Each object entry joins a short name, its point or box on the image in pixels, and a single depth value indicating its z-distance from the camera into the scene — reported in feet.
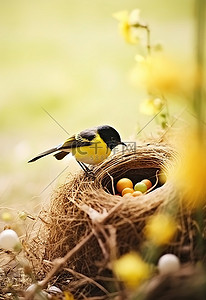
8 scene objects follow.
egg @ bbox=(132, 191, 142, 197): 5.31
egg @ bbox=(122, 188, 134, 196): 5.39
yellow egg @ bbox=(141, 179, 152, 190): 5.46
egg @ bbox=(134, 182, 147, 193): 5.40
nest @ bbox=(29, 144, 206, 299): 5.02
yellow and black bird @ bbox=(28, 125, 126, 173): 5.54
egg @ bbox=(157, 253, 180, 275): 4.82
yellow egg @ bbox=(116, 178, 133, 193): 5.45
